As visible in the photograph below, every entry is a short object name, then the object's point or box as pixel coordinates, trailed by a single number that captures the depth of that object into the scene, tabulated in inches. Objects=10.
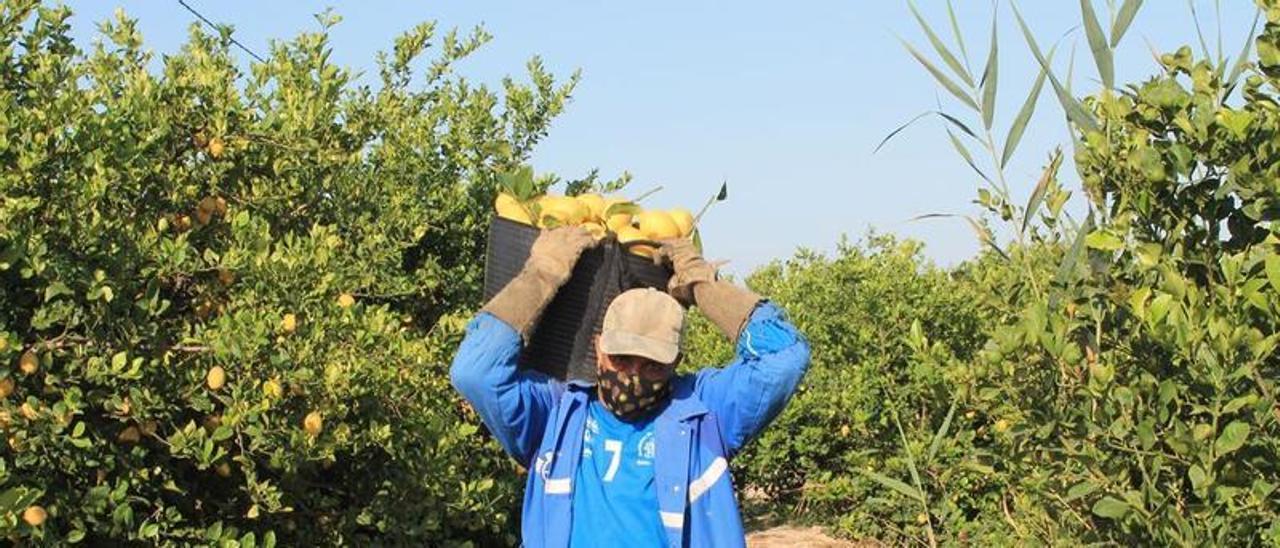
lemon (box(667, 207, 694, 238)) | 126.5
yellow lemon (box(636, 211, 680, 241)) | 123.8
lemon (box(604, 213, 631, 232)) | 125.7
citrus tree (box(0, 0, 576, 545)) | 153.1
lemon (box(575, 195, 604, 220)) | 126.3
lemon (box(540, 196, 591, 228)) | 124.5
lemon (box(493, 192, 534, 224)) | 128.0
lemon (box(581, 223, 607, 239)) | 122.7
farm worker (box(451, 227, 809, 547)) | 113.9
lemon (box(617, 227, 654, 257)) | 122.3
